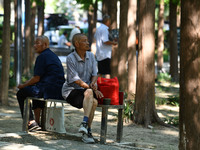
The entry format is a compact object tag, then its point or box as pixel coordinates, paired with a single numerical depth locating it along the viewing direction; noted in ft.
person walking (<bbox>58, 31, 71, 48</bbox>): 110.88
